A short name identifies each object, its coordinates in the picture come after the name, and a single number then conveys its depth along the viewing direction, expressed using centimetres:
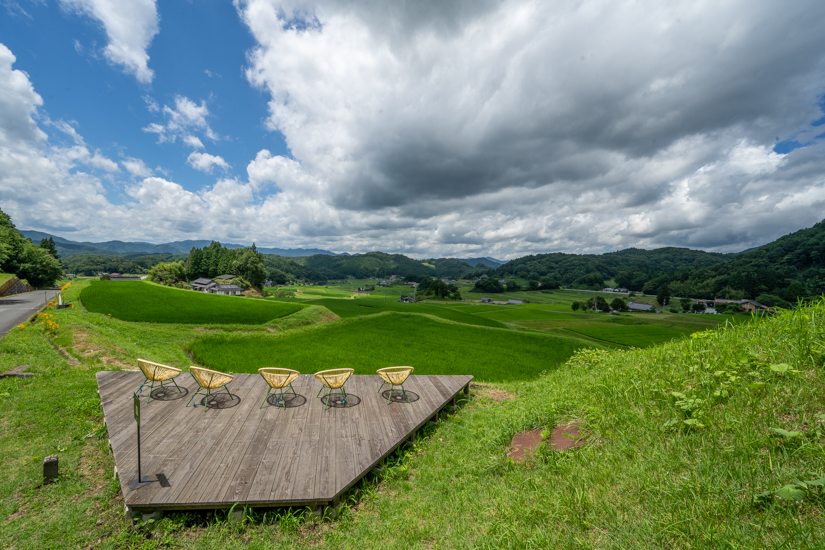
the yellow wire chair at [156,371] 676
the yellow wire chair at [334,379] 686
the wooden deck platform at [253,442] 424
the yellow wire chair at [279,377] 677
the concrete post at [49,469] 466
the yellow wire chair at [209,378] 645
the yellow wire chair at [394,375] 723
